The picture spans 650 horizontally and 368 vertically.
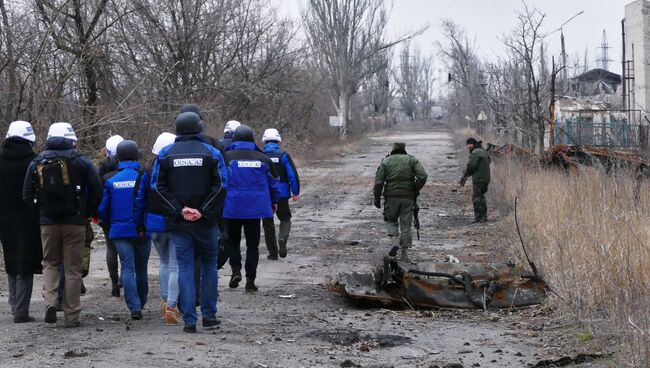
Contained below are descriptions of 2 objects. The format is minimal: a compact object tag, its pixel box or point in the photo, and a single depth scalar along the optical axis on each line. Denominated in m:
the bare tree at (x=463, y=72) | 69.19
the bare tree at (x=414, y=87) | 148.62
